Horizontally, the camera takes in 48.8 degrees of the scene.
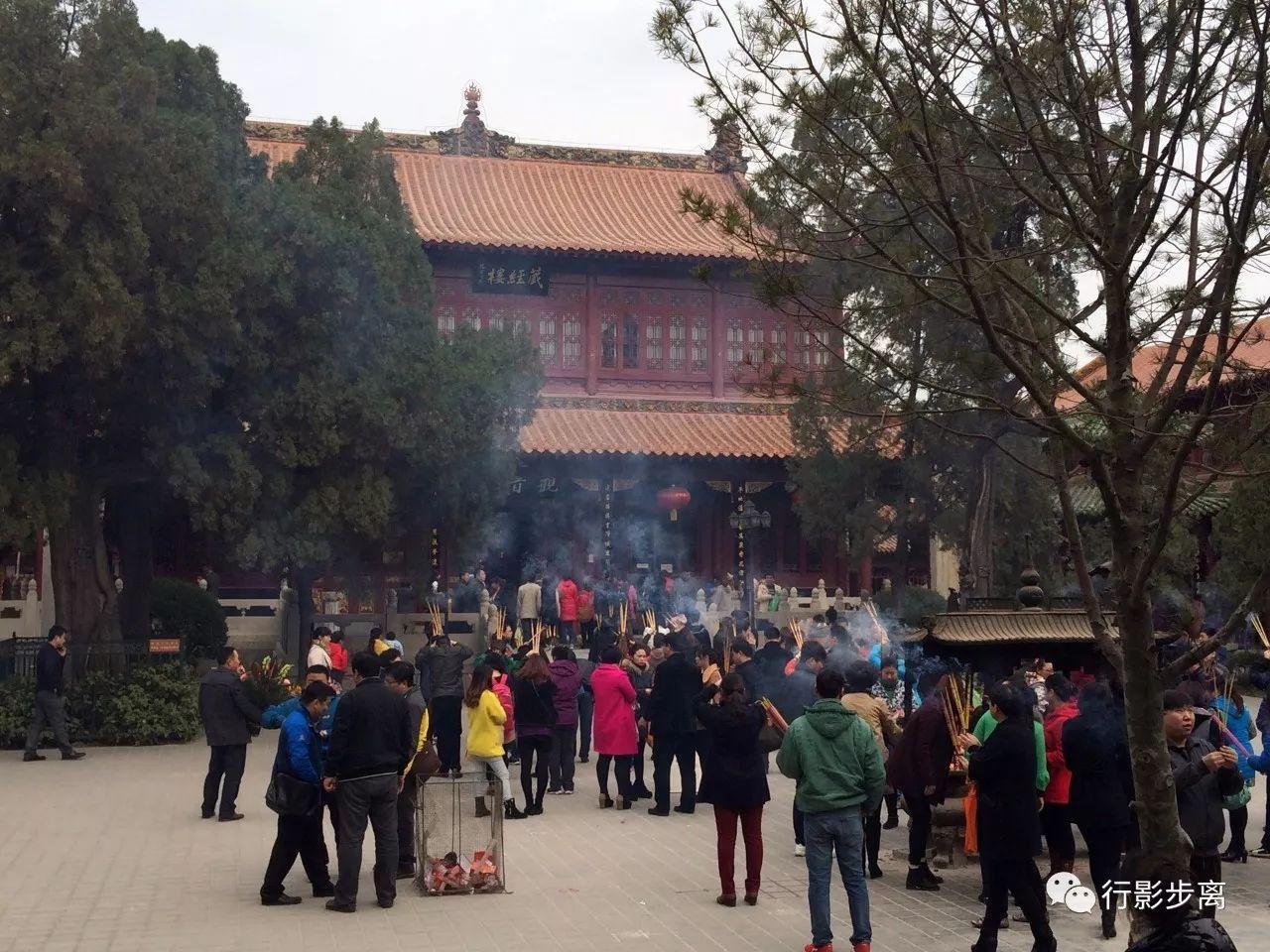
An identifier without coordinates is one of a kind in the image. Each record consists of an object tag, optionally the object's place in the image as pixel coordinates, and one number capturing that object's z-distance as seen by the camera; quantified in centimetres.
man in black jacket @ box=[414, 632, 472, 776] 1267
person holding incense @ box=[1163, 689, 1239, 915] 666
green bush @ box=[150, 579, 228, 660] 1919
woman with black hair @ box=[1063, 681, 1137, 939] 741
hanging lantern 2564
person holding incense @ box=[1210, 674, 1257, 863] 956
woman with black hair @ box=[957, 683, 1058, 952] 691
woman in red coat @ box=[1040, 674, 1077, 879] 815
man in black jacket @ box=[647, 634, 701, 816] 1138
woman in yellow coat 1046
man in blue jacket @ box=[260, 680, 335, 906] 830
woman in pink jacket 1166
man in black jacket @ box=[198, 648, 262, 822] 1100
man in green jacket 700
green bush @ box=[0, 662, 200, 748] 1582
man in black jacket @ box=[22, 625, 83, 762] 1467
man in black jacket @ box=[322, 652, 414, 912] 803
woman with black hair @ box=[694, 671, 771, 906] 811
